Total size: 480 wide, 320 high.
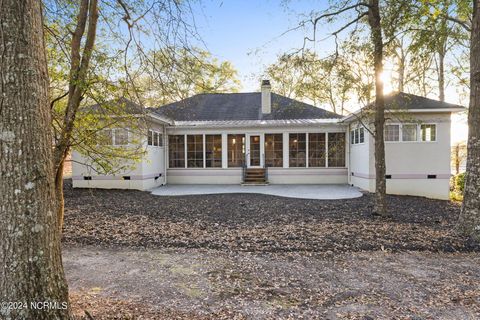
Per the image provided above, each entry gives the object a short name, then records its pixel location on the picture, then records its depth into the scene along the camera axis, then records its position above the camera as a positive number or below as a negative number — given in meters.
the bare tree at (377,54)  6.70 +2.27
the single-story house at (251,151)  12.40 +0.22
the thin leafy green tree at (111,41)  4.07 +1.71
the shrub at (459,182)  12.13 -1.24
